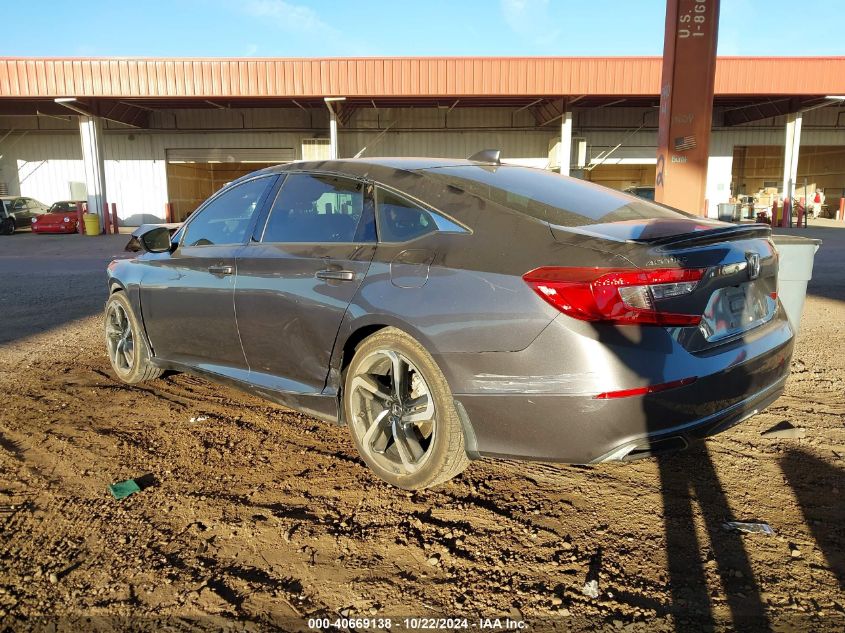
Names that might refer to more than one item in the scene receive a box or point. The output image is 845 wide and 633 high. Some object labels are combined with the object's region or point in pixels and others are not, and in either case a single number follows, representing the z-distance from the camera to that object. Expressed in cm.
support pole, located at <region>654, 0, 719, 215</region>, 737
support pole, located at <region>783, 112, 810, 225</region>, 2436
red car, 2438
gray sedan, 231
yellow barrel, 2356
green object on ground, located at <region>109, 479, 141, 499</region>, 291
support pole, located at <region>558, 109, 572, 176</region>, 2411
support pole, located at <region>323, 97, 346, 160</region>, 2366
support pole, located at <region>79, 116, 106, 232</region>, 2377
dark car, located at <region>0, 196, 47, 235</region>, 2528
